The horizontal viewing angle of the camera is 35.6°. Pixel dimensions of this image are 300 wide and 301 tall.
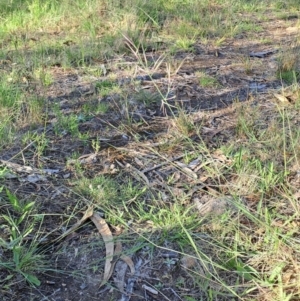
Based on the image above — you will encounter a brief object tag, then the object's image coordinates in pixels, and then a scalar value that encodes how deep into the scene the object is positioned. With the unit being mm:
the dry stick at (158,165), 2552
